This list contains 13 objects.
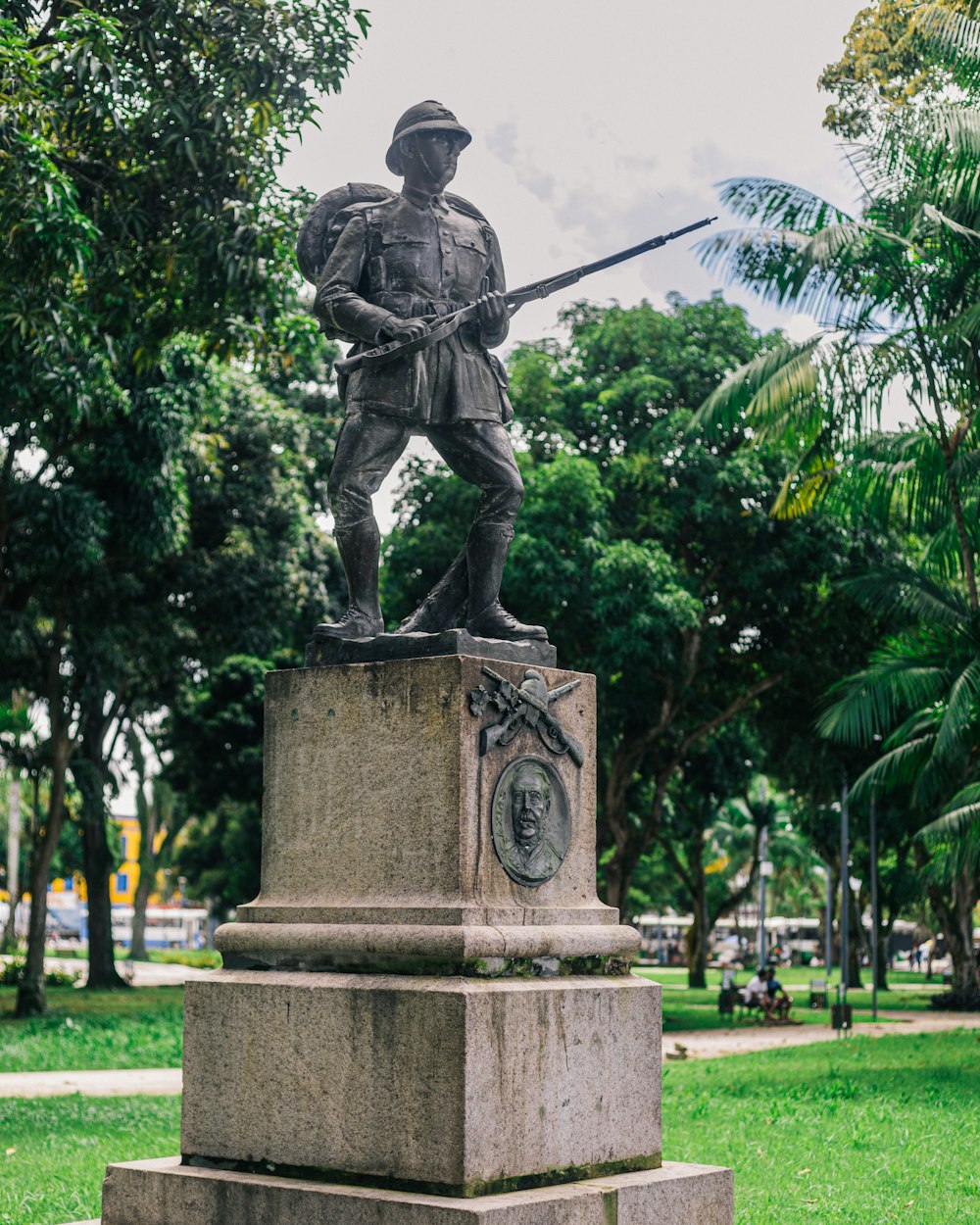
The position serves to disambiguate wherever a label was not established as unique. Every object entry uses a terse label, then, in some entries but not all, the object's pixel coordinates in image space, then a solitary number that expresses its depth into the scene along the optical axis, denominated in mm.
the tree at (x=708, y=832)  28688
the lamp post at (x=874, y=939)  28656
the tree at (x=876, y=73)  19020
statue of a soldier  5918
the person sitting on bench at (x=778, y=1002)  26781
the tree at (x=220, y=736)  28188
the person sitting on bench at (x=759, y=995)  26672
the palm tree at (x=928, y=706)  15758
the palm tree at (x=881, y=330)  15422
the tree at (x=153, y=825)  42625
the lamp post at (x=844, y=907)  24769
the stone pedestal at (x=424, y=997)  4914
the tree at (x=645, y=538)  21375
